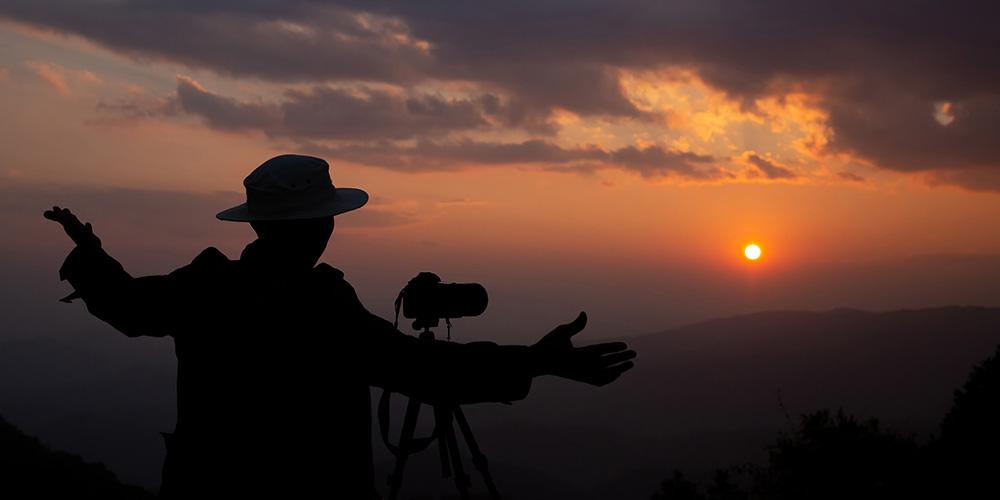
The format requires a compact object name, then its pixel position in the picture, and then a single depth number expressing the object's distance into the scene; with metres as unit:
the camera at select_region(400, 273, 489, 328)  3.31
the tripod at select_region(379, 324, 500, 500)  3.75
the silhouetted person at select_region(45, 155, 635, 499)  2.66
